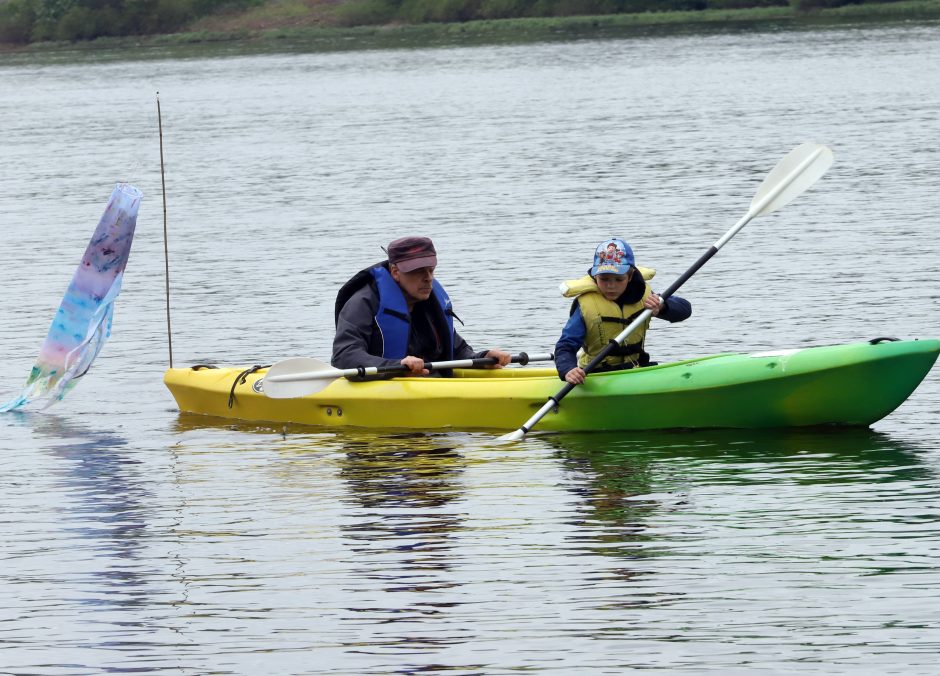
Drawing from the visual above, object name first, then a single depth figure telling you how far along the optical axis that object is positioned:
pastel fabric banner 24.56
